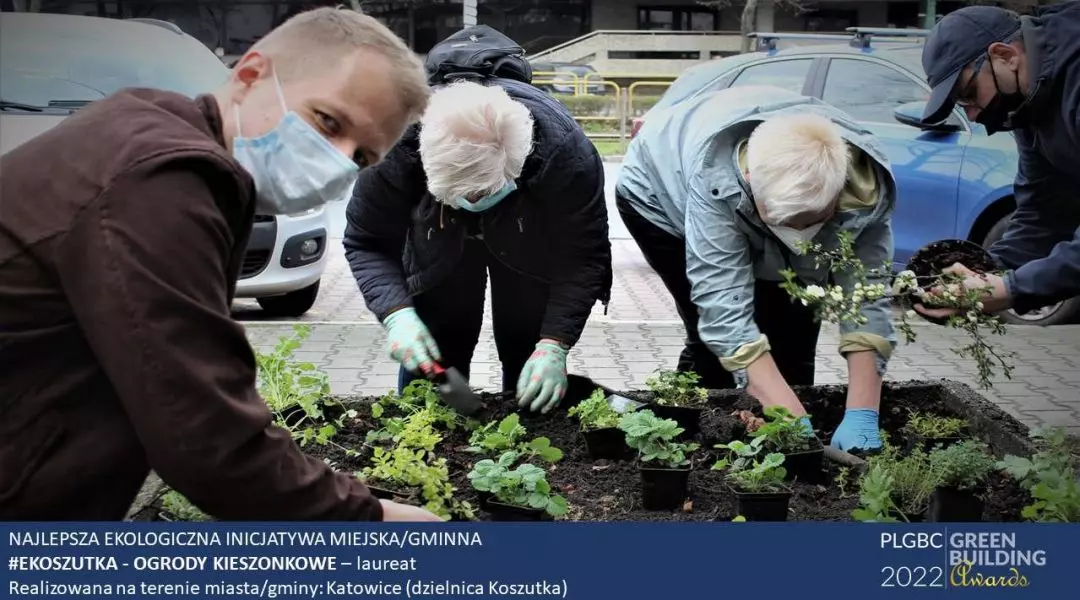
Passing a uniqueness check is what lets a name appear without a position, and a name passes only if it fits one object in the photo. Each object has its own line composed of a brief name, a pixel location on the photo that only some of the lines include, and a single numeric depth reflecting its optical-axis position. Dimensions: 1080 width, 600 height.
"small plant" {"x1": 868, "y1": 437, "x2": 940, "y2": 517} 2.04
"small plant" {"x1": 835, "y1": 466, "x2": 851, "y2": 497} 2.22
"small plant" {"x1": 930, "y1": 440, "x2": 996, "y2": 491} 2.03
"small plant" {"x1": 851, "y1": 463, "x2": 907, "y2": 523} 1.82
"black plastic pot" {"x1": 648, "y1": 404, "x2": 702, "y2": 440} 2.61
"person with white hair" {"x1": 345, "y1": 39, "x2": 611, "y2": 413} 2.28
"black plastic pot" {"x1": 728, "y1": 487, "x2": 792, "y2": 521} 2.04
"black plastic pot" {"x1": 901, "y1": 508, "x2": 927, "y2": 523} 1.97
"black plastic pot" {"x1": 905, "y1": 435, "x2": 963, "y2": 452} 2.48
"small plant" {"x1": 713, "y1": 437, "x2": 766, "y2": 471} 2.16
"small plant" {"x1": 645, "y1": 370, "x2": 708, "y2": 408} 2.74
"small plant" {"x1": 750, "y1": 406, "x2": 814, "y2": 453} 2.24
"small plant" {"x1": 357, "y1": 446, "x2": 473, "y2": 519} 2.04
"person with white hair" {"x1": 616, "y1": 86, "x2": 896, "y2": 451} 2.21
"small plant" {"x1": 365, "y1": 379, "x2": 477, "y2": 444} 2.48
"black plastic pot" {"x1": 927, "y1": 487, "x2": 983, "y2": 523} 1.96
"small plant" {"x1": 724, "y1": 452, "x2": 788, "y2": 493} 2.05
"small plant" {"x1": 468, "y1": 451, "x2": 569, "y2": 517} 1.97
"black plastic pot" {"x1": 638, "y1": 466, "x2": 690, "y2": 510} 2.17
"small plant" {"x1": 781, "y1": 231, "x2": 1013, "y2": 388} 2.10
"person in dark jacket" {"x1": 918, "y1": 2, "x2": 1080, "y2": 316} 1.96
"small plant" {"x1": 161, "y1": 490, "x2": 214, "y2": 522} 1.88
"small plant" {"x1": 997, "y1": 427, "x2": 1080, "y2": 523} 1.73
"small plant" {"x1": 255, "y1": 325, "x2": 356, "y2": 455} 2.60
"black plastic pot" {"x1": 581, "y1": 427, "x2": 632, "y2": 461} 2.46
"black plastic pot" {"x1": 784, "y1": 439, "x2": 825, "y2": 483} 2.26
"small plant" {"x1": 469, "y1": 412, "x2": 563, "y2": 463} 2.20
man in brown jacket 1.09
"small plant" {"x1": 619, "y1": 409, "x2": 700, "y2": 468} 2.21
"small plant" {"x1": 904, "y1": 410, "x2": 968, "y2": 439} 2.58
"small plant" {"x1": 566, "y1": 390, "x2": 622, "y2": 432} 2.46
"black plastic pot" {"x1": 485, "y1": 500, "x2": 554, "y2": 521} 1.98
